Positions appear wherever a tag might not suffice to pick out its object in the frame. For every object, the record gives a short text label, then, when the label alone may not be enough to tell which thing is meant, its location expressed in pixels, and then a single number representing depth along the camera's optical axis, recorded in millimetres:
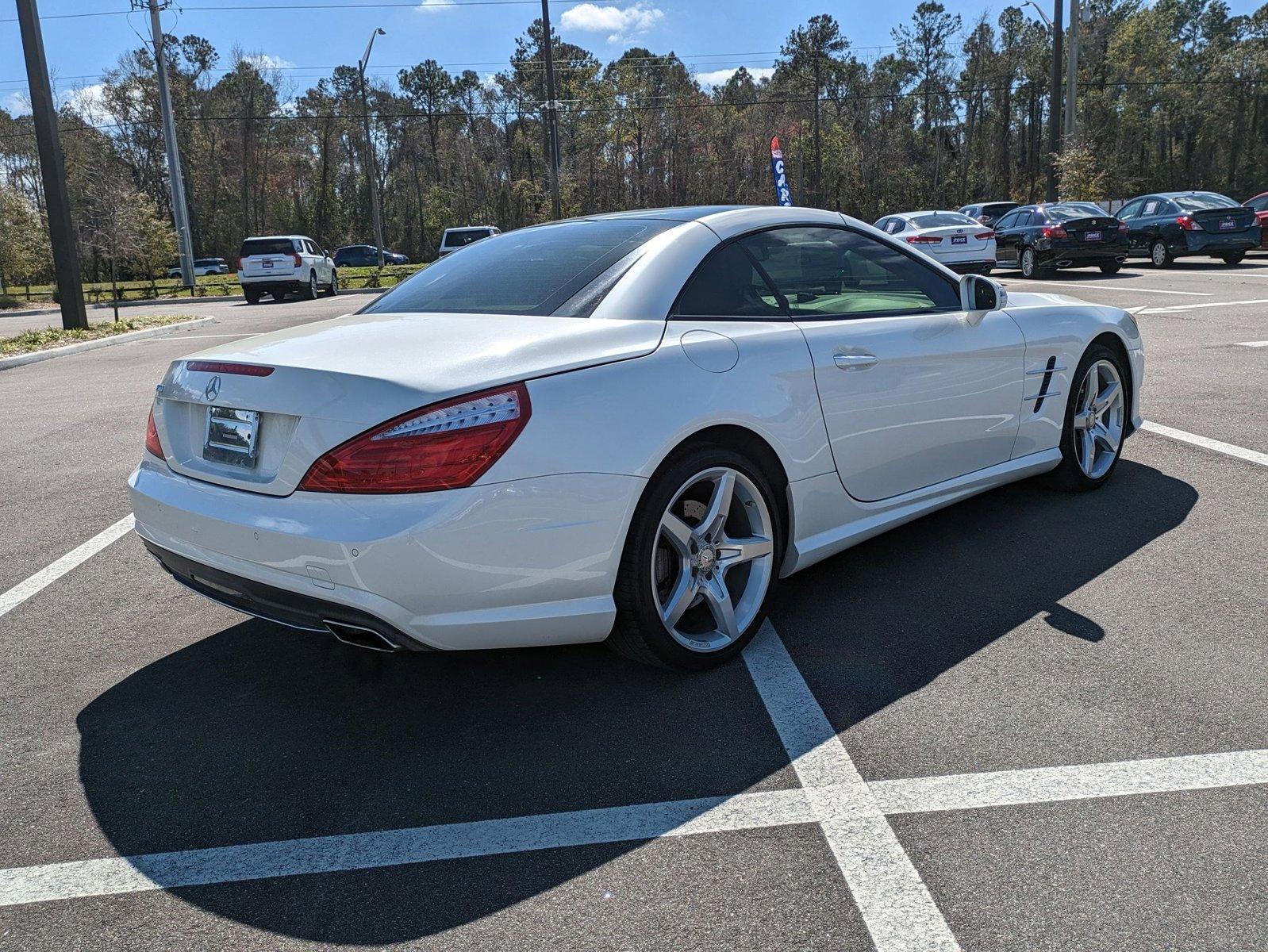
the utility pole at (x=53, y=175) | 16578
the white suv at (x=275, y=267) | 28094
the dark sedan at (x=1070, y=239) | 21219
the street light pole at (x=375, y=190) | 41553
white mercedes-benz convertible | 2842
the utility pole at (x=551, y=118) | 31719
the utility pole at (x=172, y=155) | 31203
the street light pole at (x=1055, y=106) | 31484
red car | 23375
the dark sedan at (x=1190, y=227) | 21516
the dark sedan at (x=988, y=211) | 31328
